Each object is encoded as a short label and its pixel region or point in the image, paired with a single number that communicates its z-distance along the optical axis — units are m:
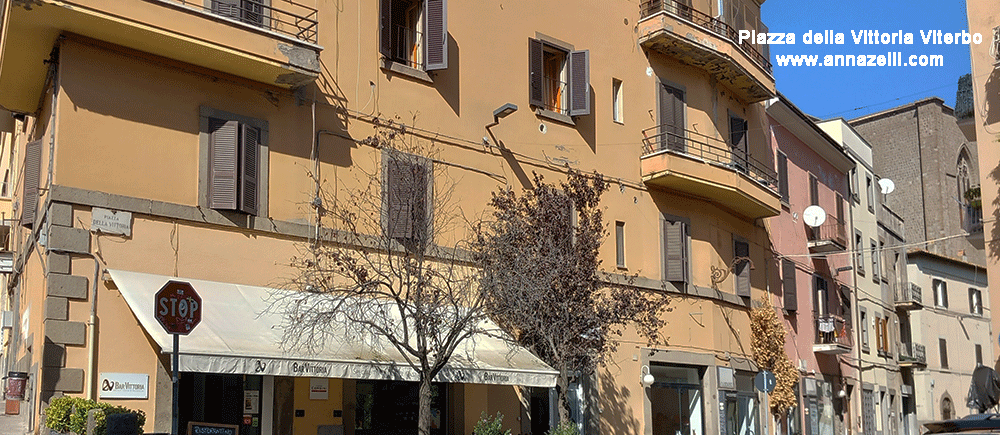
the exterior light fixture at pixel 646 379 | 23.41
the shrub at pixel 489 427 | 17.84
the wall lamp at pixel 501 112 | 21.00
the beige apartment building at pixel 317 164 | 15.55
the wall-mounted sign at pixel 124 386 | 15.16
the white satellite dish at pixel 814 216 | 33.22
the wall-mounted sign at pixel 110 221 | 15.62
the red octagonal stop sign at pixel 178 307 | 10.50
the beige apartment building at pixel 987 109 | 25.38
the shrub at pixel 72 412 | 13.92
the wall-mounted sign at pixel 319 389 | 18.05
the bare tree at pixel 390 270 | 16.28
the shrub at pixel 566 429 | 18.42
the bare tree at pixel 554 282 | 18.42
